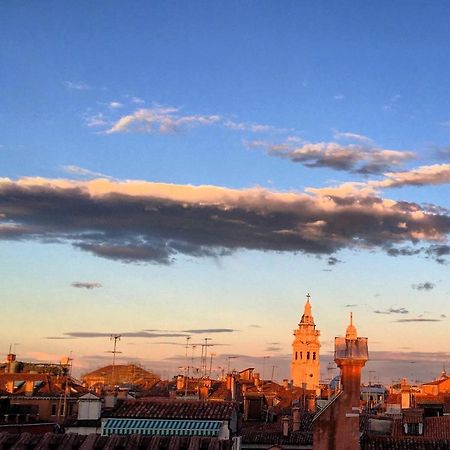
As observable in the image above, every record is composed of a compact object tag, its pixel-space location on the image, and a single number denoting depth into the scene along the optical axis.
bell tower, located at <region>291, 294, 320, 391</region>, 195.54
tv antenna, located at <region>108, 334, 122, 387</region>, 84.25
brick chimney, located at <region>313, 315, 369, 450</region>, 29.16
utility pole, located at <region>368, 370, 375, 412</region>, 99.47
